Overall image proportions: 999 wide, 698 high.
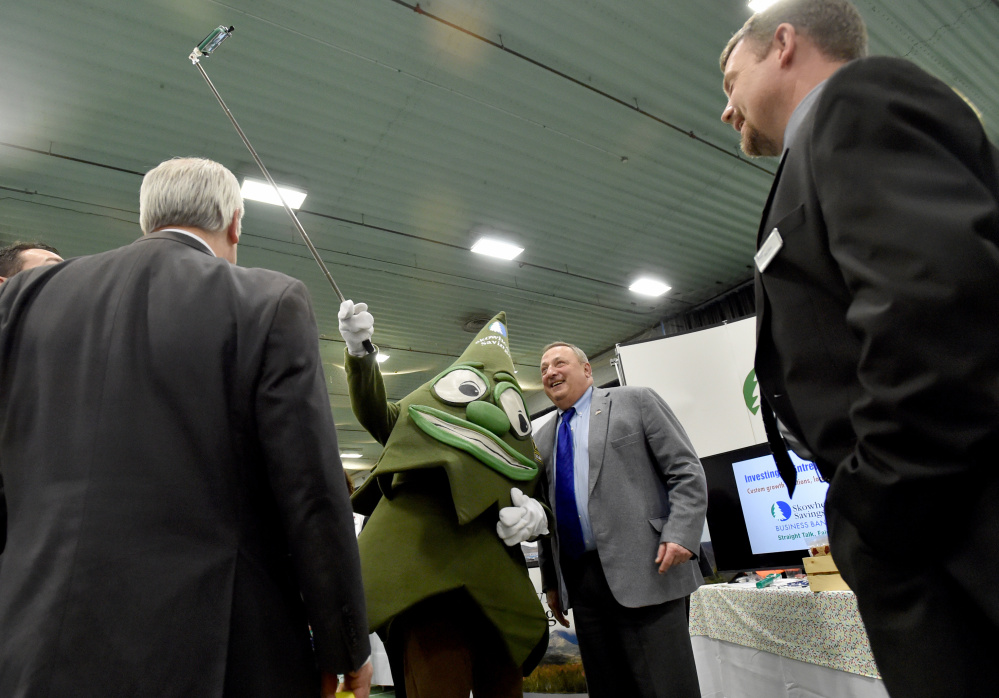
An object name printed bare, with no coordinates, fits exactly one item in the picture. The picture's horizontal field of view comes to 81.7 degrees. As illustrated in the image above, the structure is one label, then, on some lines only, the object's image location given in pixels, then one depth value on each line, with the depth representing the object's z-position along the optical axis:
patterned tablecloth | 1.53
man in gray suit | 1.71
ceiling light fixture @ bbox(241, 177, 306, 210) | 5.05
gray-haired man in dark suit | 0.71
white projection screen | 4.39
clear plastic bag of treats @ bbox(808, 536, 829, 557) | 1.68
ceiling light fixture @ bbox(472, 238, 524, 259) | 6.42
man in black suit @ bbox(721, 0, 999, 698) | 0.58
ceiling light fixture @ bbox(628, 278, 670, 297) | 7.68
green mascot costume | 1.46
